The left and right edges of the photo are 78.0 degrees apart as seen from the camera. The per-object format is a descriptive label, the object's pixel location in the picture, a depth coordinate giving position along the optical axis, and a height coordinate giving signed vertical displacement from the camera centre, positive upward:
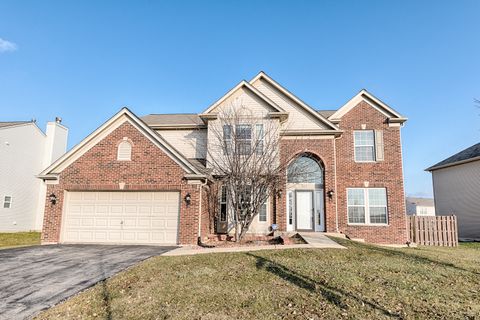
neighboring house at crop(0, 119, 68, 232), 21.84 +2.29
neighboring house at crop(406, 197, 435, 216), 46.16 -0.50
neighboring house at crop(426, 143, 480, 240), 20.69 +1.07
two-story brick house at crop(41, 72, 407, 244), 13.31 +1.08
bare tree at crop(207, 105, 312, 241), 13.32 +1.99
